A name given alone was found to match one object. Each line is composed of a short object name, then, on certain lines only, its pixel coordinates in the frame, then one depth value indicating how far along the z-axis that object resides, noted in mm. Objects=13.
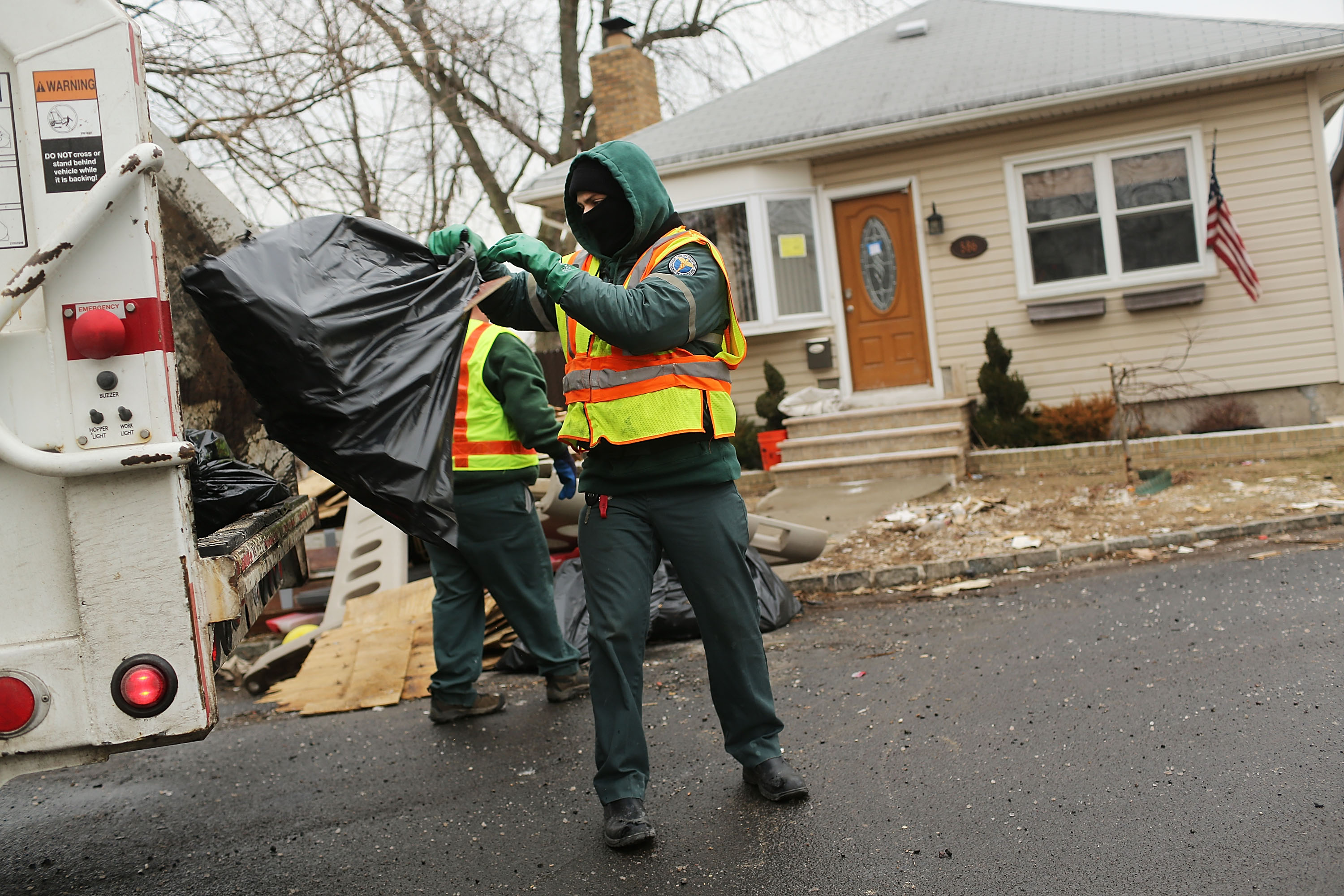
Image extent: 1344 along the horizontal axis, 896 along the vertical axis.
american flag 10062
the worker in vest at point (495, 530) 4625
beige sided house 10258
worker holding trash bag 3189
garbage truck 2279
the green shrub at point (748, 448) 11242
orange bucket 10953
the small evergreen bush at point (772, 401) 11398
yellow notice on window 11508
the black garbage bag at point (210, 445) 3512
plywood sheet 5285
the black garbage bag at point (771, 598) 5754
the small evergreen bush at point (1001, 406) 10391
